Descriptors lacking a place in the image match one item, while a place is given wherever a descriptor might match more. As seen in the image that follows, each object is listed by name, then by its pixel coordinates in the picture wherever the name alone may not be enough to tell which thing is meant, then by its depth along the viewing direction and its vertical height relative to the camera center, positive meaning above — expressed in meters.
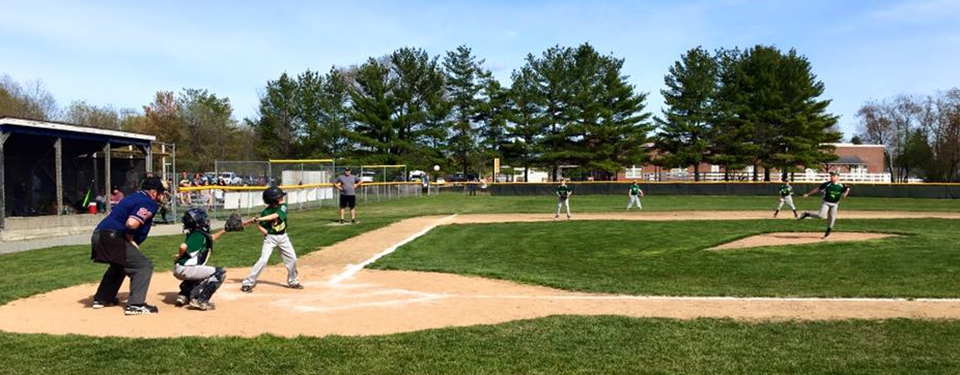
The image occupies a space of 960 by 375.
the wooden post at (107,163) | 21.11 +0.53
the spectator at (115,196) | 20.52 -0.52
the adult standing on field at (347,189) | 20.39 -0.32
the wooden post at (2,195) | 17.95 -0.42
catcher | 7.68 -1.01
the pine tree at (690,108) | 58.59 +6.31
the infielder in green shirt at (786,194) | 26.46 -0.62
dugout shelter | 19.52 +0.50
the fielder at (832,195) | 16.62 -0.40
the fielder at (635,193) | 32.19 -0.68
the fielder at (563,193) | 25.59 -0.56
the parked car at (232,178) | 40.68 +0.09
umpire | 7.35 -0.65
